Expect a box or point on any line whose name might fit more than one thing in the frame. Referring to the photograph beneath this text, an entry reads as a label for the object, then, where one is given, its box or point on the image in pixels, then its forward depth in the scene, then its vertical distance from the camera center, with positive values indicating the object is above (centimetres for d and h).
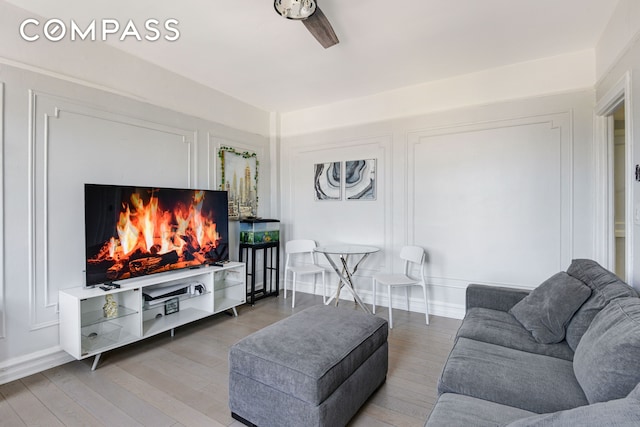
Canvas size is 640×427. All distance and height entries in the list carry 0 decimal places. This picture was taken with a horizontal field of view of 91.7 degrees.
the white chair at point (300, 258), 391 -66
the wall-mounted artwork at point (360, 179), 400 +44
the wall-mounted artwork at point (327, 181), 426 +45
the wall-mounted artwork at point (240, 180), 394 +45
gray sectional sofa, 110 -73
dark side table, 399 -75
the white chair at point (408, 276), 327 -72
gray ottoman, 154 -85
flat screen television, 254 -15
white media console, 237 -87
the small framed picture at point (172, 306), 310 -93
